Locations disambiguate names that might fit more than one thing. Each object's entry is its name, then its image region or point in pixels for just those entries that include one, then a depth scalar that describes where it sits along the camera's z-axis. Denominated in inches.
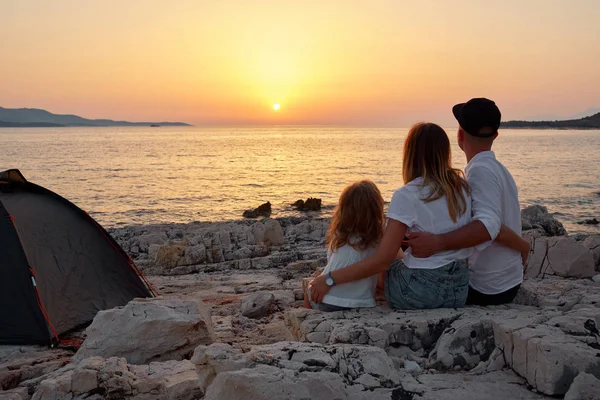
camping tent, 238.1
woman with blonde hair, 164.4
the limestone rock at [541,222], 505.0
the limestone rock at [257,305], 245.9
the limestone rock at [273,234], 488.1
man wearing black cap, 163.2
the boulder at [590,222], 677.9
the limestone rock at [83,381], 142.9
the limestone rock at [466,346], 149.1
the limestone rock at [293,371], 114.8
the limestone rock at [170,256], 420.1
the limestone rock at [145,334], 188.8
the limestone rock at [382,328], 155.4
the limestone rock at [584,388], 112.6
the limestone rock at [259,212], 794.2
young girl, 173.8
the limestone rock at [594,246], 317.4
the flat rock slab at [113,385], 138.5
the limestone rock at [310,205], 842.8
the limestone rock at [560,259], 294.4
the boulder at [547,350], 124.0
